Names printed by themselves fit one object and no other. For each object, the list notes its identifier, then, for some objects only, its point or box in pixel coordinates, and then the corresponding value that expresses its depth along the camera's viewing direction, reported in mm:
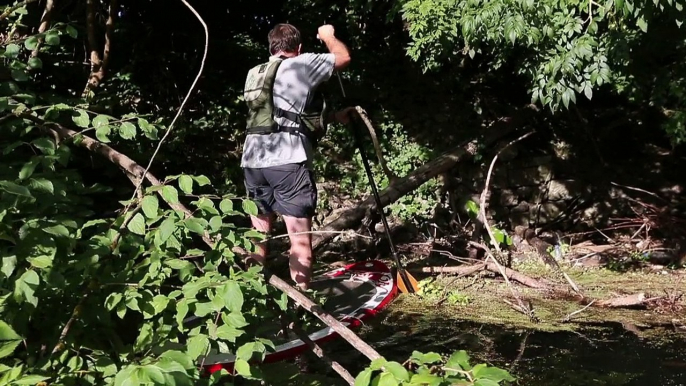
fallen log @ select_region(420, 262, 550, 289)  5168
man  3758
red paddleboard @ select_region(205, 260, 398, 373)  3644
